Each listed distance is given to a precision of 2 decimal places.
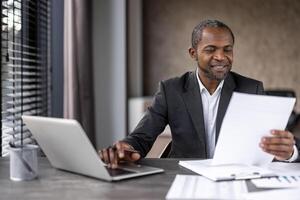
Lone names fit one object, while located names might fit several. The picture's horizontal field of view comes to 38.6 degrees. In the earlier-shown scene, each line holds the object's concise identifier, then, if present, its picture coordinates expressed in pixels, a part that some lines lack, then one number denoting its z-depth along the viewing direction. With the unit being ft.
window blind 7.63
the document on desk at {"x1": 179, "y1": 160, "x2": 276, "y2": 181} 4.00
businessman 5.93
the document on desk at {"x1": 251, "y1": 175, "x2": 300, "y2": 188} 3.76
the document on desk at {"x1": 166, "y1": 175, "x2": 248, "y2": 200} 3.43
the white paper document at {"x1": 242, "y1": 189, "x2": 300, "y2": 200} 3.40
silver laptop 3.86
